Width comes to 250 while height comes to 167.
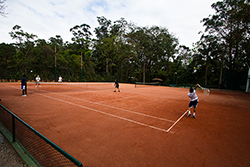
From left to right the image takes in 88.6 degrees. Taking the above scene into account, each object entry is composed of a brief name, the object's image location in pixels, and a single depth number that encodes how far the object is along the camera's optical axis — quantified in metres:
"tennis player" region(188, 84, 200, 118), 7.00
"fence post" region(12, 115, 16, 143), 3.76
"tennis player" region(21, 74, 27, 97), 10.80
